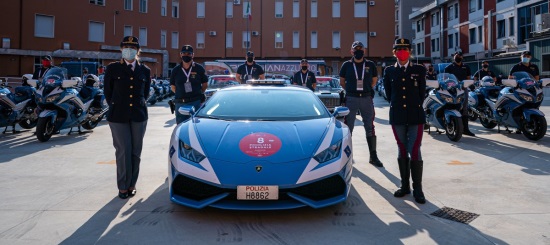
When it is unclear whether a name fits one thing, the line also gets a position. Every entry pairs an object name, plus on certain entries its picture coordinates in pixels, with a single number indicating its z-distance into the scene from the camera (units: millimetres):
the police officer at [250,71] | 9836
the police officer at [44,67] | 10285
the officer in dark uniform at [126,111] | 4758
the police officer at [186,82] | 6680
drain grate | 3986
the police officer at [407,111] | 4742
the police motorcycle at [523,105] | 8648
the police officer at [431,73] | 11734
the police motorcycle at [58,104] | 8867
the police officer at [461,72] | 9852
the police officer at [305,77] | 10641
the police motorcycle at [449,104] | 8805
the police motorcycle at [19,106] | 9578
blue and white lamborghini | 3723
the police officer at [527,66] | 9688
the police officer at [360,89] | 6777
